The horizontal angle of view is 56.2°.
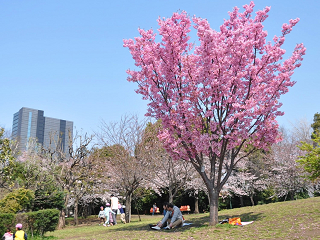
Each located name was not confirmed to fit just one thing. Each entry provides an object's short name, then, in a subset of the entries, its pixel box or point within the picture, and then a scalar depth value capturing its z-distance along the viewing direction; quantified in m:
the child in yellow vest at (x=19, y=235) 8.59
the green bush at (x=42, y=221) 10.88
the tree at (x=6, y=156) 12.25
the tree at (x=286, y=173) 24.06
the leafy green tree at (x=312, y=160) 11.50
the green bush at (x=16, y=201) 12.15
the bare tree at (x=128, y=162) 18.25
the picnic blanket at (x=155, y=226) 10.62
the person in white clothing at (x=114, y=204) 16.53
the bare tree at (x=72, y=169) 20.16
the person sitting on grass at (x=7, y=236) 8.62
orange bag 9.82
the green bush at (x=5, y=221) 9.30
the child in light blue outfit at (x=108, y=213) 16.62
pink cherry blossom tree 9.99
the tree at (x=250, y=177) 25.50
